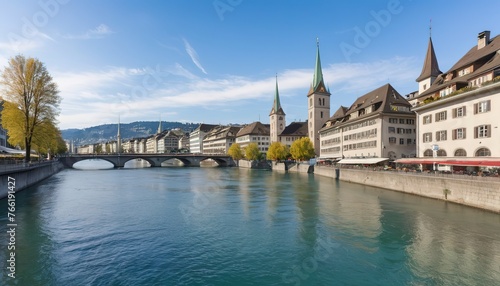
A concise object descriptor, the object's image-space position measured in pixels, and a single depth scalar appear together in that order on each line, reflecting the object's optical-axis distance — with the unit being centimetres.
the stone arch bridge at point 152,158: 10056
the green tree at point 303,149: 8056
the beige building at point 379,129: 5072
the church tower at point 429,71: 5120
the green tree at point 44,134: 4288
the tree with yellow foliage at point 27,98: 3972
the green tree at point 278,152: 9250
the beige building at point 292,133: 11294
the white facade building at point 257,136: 12464
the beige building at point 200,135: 18875
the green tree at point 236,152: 11506
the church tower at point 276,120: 12059
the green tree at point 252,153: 10325
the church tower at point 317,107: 9531
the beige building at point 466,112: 2850
